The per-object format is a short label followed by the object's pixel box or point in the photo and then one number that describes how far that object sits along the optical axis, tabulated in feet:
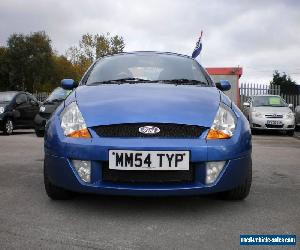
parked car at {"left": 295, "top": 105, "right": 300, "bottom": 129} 31.51
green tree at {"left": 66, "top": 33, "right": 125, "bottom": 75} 103.56
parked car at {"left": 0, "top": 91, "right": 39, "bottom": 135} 26.79
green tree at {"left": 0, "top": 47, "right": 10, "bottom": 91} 109.70
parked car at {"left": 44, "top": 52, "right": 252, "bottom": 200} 6.80
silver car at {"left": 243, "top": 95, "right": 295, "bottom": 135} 28.17
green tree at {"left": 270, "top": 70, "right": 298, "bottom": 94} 98.75
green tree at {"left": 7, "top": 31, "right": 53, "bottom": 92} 109.95
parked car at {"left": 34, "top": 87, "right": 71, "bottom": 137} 23.25
